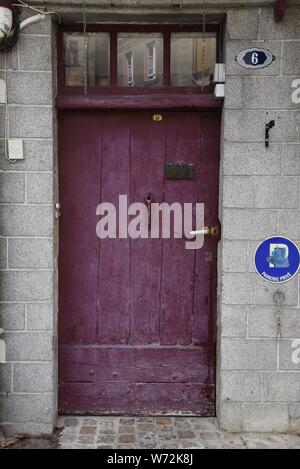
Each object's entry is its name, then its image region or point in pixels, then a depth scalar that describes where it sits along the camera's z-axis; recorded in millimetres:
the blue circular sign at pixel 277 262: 3854
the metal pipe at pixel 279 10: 3580
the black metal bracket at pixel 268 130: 3723
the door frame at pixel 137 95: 3883
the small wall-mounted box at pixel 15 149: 3762
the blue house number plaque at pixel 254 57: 3746
